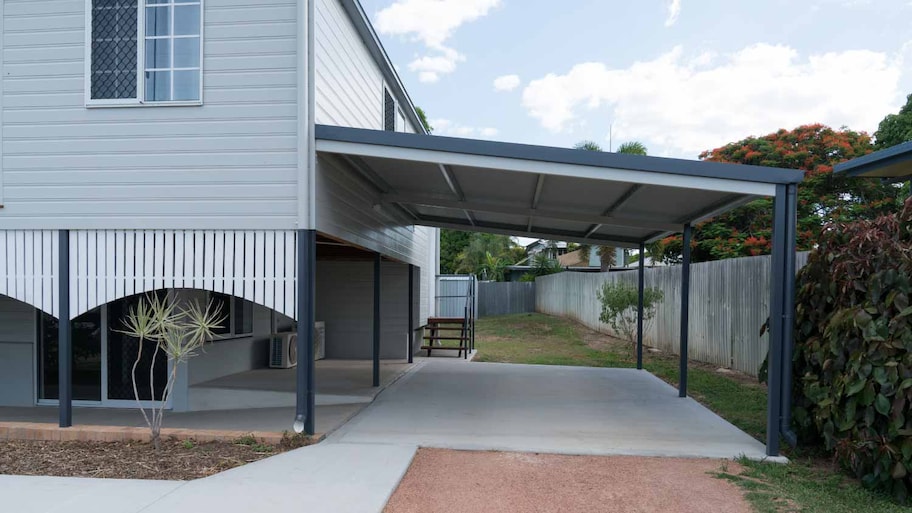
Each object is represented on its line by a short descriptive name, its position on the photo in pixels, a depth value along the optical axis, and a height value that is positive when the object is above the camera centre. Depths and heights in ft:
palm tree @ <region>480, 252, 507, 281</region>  122.93 -2.93
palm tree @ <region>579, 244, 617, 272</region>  91.86 -0.49
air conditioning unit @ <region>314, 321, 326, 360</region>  43.94 -6.02
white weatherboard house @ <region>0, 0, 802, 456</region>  21.72 +2.77
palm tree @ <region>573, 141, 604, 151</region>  88.86 +14.72
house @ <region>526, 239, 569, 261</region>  131.44 +1.19
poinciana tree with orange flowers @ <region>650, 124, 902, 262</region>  59.62 +5.76
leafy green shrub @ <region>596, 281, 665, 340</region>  48.17 -3.77
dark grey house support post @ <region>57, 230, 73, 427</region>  22.49 -3.17
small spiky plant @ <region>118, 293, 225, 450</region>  20.11 -2.67
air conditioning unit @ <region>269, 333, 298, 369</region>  38.96 -5.91
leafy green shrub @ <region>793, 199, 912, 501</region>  16.39 -2.55
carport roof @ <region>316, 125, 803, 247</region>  21.36 +2.69
